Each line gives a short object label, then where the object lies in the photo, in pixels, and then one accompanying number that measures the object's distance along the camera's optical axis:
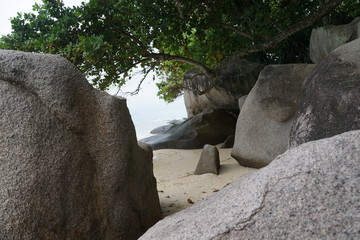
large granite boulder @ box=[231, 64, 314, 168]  5.07
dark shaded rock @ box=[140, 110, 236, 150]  8.20
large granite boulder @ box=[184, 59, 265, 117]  8.18
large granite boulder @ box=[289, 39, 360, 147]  3.53
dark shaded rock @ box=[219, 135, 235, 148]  7.54
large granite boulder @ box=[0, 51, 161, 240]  2.40
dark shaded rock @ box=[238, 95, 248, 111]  6.88
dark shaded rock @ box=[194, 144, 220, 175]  5.36
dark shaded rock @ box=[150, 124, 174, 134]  14.97
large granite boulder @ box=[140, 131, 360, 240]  1.32
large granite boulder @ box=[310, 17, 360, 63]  5.20
